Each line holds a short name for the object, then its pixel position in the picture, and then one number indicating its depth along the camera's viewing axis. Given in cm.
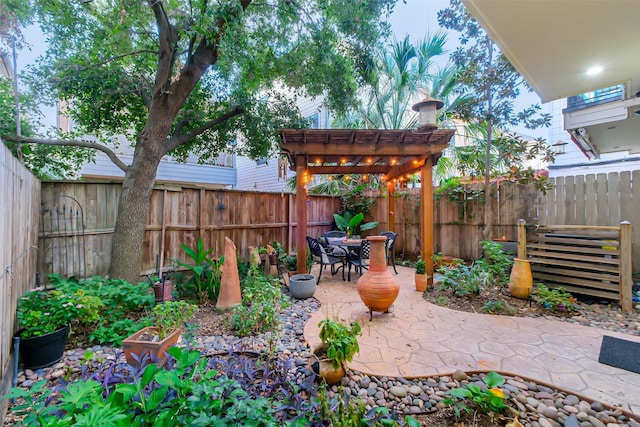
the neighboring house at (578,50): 216
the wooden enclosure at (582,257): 357
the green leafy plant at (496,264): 457
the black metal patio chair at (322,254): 530
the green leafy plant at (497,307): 366
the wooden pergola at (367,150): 463
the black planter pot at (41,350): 237
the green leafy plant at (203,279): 409
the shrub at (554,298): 363
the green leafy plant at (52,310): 243
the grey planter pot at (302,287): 429
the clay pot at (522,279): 398
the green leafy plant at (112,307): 284
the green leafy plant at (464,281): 414
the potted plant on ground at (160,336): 221
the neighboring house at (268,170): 1001
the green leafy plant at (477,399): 170
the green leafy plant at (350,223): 723
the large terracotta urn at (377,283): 332
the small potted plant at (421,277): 468
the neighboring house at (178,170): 786
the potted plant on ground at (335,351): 208
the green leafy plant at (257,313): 303
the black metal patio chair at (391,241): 578
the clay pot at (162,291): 346
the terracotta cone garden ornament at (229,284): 374
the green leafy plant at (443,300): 403
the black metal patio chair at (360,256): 527
